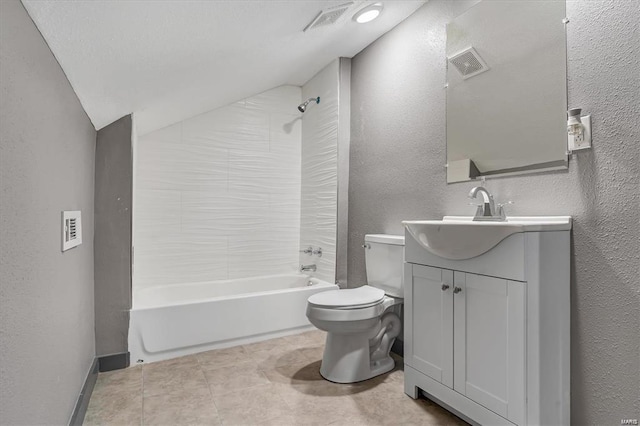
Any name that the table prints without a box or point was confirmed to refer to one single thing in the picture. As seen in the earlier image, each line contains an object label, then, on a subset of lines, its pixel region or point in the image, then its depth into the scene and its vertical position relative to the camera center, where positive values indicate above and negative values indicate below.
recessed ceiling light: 2.09 +1.19
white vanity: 1.32 -0.42
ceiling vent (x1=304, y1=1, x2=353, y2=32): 1.79 +1.01
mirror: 1.53 +0.59
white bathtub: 2.24 -0.71
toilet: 1.92 -0.59
